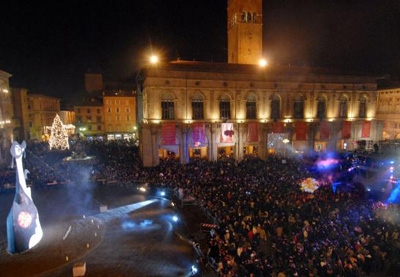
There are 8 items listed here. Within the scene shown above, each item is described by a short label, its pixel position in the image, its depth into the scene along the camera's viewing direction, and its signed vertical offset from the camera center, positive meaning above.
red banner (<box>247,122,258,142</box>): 32.88 -1.66
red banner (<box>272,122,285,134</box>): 34.12 -1.29
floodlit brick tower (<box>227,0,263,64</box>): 42.19 +13.50
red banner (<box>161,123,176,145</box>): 30.36 -1.58
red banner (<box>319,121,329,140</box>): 35.28 -1.72
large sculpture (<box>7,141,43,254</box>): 13.12 -4.62
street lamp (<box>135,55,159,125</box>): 32.64 +5.10
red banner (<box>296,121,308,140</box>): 34.56 -1.61
